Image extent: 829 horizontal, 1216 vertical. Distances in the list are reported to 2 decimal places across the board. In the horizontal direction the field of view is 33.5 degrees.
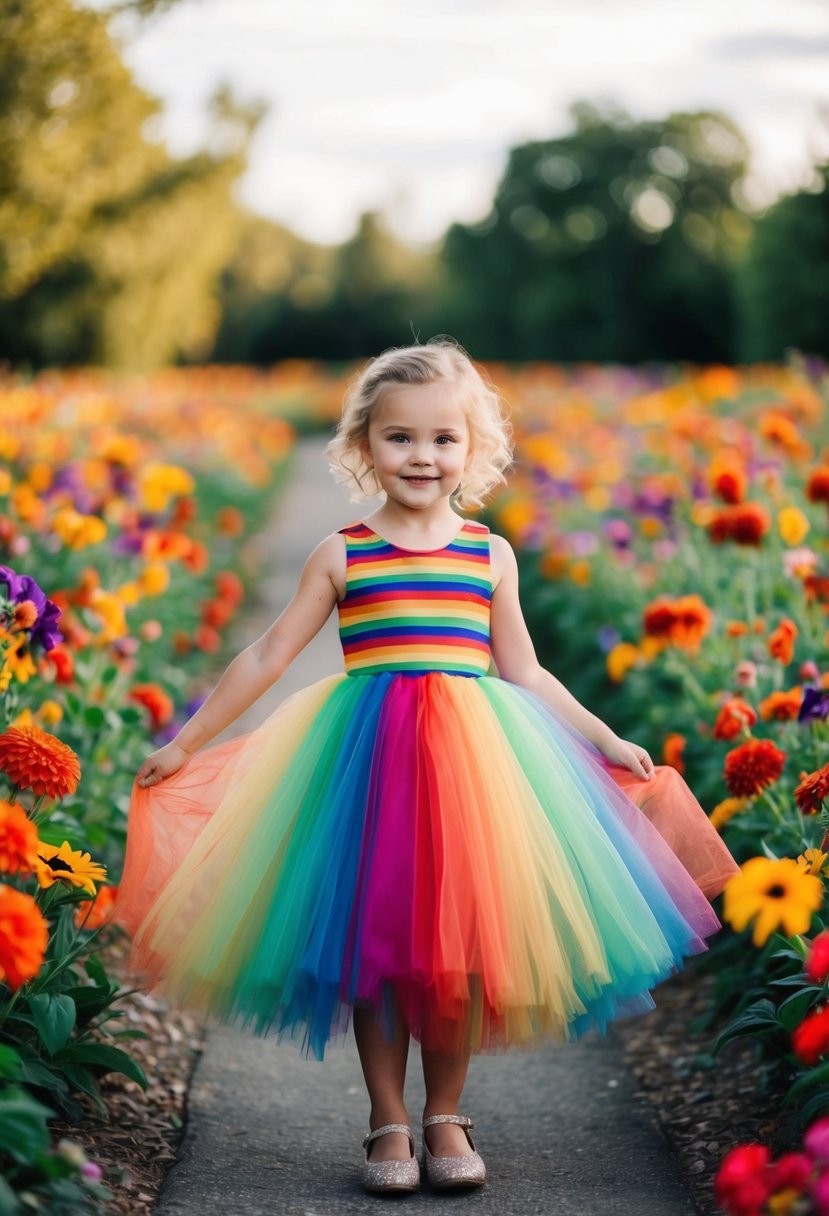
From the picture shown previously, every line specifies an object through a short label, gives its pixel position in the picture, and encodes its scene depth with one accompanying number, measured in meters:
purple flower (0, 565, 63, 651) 2.90
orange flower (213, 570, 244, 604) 6.08
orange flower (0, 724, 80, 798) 2.38
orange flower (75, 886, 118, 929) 3.04
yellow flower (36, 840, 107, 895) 2.35
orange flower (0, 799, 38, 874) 2.01
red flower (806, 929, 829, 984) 1.83
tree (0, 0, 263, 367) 7.62
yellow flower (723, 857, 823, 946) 1.99
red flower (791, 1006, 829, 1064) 1.79
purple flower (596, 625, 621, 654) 4.96
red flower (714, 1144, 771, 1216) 1.66
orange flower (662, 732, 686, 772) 3.52
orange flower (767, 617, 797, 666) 3.34
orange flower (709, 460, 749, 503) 4.31
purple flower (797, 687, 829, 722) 2.90
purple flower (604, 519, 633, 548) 5.43
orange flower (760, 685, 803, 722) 3.09
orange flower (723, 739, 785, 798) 2.79
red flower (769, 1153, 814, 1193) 1.65
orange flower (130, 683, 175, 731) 3.86
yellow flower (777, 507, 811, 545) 4.01
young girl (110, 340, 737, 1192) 2.39
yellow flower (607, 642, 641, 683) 4.26
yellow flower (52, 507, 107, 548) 4.27
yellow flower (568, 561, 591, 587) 5.80
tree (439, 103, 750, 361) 39.59
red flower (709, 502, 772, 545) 4.08
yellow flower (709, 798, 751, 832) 3.07
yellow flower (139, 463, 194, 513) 5.18
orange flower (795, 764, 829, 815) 2.38
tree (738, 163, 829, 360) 12.26
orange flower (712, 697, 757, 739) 3.14
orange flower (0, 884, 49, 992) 1.91
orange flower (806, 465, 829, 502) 4.22
